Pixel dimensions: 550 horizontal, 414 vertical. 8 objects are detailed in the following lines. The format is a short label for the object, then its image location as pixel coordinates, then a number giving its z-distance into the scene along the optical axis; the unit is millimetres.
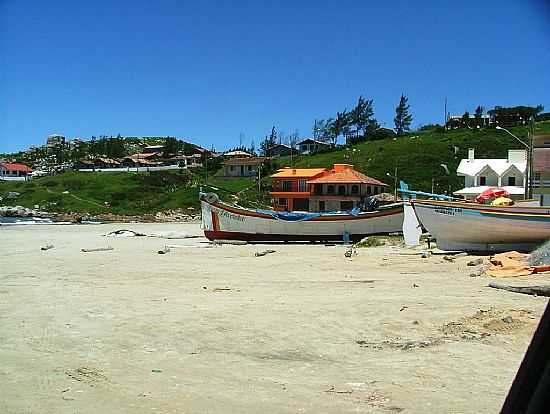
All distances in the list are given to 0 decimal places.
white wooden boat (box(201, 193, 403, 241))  27641
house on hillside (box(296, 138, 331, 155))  96750
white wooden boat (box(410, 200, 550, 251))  17094
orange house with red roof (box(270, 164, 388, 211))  45906
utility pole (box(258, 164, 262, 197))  59394
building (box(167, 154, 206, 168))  95175
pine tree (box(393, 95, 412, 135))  94125
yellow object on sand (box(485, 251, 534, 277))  11938
